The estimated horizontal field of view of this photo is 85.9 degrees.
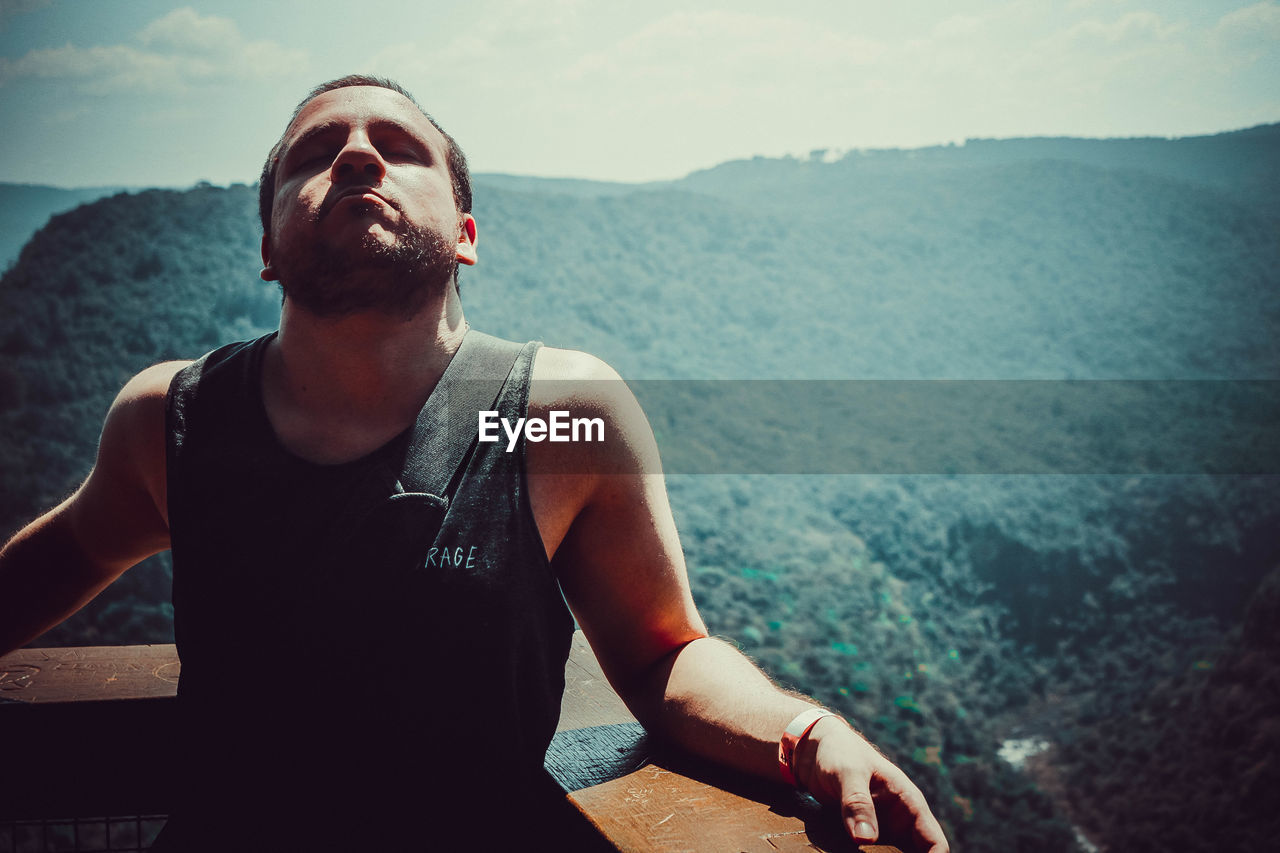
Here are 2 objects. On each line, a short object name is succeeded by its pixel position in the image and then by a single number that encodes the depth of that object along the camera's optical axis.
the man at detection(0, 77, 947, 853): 1.03
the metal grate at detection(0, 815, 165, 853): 1.36
